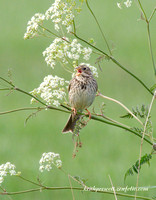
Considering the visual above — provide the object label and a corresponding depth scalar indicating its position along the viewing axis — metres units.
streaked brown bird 11.23
